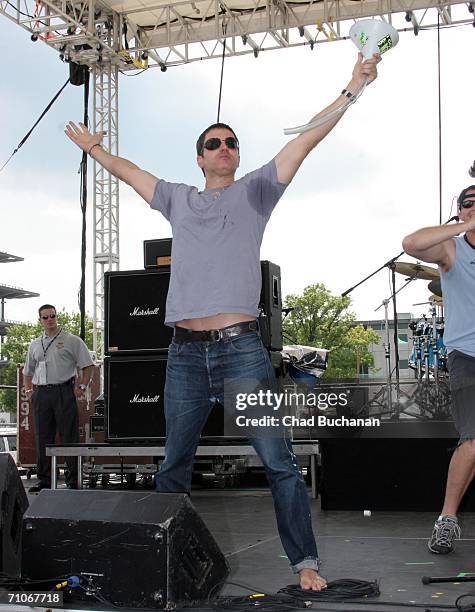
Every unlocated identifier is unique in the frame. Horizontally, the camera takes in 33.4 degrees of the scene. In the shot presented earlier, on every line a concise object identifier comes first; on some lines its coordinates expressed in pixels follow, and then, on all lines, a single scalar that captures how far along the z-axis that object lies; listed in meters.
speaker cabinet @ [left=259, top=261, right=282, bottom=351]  5.70
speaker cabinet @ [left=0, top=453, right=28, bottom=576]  3.14
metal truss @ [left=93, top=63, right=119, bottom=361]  11.96
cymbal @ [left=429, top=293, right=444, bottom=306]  8.07
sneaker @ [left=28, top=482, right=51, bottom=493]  6.66
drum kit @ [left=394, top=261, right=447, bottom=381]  8.04
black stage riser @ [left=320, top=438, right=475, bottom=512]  4.90
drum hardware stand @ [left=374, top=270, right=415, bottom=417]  7.18
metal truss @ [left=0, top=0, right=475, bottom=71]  10.28
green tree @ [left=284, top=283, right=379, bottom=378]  29.31
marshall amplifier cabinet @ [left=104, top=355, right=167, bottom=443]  6.10
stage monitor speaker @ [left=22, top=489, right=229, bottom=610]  2.63
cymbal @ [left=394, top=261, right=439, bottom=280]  8.00
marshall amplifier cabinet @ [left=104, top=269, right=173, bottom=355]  6.07
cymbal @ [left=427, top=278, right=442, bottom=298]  7.50
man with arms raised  2.80
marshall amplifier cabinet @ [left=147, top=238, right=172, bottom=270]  6.17
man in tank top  3.60
